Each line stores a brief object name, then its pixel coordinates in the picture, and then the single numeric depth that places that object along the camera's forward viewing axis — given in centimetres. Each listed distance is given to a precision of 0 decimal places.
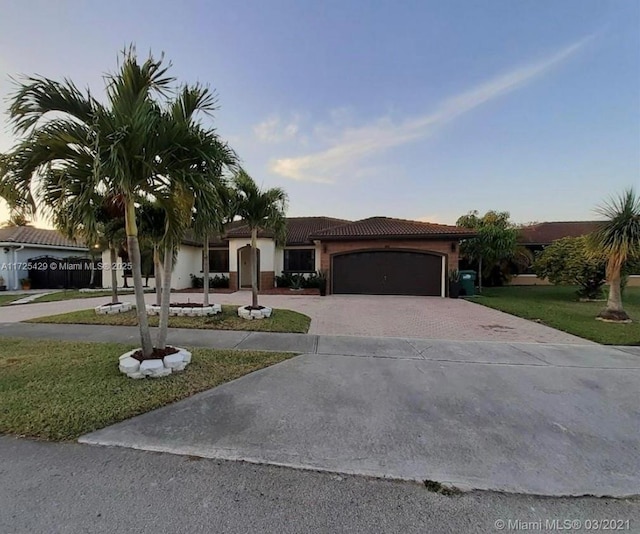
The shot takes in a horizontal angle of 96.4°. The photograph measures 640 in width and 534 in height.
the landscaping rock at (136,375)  436
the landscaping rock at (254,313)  870
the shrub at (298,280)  1730
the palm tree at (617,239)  852
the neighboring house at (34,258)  1770
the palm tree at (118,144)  382
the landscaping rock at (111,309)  938
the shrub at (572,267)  1293
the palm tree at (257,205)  849
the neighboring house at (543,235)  2209
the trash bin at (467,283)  1557
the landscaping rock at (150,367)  438
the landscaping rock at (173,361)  457
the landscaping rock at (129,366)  436
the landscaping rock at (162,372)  443
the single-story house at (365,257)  1573
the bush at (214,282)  1850
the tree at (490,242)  1650
